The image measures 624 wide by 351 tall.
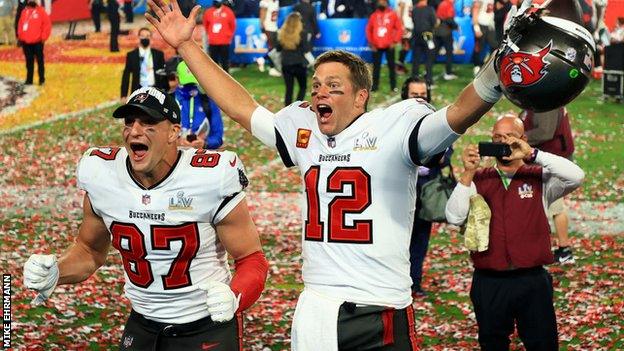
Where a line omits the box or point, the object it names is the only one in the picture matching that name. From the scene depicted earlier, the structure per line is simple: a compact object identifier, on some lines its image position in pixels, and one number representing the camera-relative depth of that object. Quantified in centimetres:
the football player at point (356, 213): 627
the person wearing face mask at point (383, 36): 2650
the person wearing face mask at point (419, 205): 1066
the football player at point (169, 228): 653
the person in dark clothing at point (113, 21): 3259
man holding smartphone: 831
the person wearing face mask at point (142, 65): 2061
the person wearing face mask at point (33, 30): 2697
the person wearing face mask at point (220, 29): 2736
